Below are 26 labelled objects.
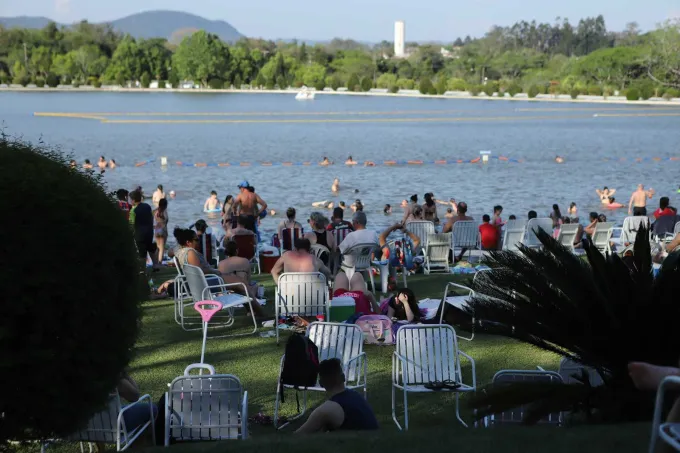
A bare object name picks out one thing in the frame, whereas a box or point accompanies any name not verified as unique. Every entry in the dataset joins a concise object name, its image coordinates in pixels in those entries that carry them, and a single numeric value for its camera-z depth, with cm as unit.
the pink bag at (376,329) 883
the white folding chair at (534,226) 1361
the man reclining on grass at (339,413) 553
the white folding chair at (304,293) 880
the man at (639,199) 2186
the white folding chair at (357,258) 1067
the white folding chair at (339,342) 710
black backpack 666
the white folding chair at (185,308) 965
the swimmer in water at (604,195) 2827
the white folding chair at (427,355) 675
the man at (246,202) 1636
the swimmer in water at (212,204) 2492
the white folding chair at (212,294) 889
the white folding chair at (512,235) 1345
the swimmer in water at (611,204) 2789
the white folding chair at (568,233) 1391
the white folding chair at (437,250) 1295
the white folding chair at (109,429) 548
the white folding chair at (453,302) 884
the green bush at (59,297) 415
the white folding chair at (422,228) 1361
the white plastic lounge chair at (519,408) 565
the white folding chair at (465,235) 1395
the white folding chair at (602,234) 1403
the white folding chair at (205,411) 552
